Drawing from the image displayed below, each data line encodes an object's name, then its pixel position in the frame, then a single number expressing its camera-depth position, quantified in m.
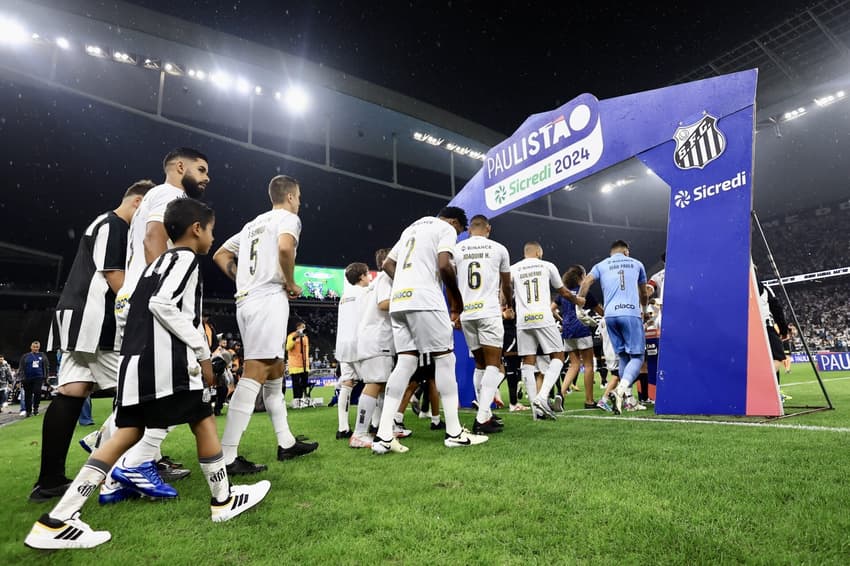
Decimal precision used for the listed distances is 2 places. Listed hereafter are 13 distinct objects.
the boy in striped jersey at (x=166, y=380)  2.02
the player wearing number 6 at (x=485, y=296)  4.73
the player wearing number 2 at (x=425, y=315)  3.73
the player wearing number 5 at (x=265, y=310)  3.12
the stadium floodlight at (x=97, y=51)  15.42
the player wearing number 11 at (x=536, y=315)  5.63
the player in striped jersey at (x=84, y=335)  2.68
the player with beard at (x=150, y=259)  2.53
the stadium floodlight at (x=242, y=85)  18.09
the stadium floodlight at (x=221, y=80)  17.58
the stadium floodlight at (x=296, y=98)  18.73
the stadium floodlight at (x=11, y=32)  14.03
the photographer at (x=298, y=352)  10.05
